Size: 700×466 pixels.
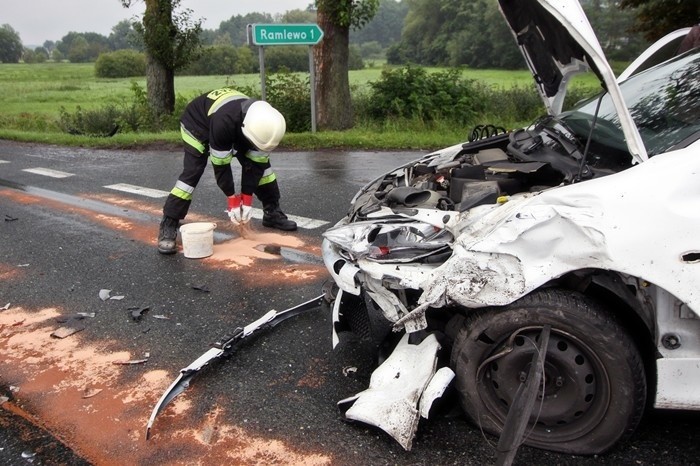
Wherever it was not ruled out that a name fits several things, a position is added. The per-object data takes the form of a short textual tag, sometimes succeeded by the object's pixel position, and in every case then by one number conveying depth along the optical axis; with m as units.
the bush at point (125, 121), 14.23
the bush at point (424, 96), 12.52
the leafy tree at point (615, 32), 22.22
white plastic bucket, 4.98
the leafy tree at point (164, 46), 13.57
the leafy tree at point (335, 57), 10.99
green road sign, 10.02
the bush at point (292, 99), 12.65
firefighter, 4.74
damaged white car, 2.13
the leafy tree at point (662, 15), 11.67
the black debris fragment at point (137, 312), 3.91
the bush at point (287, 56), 21.45
